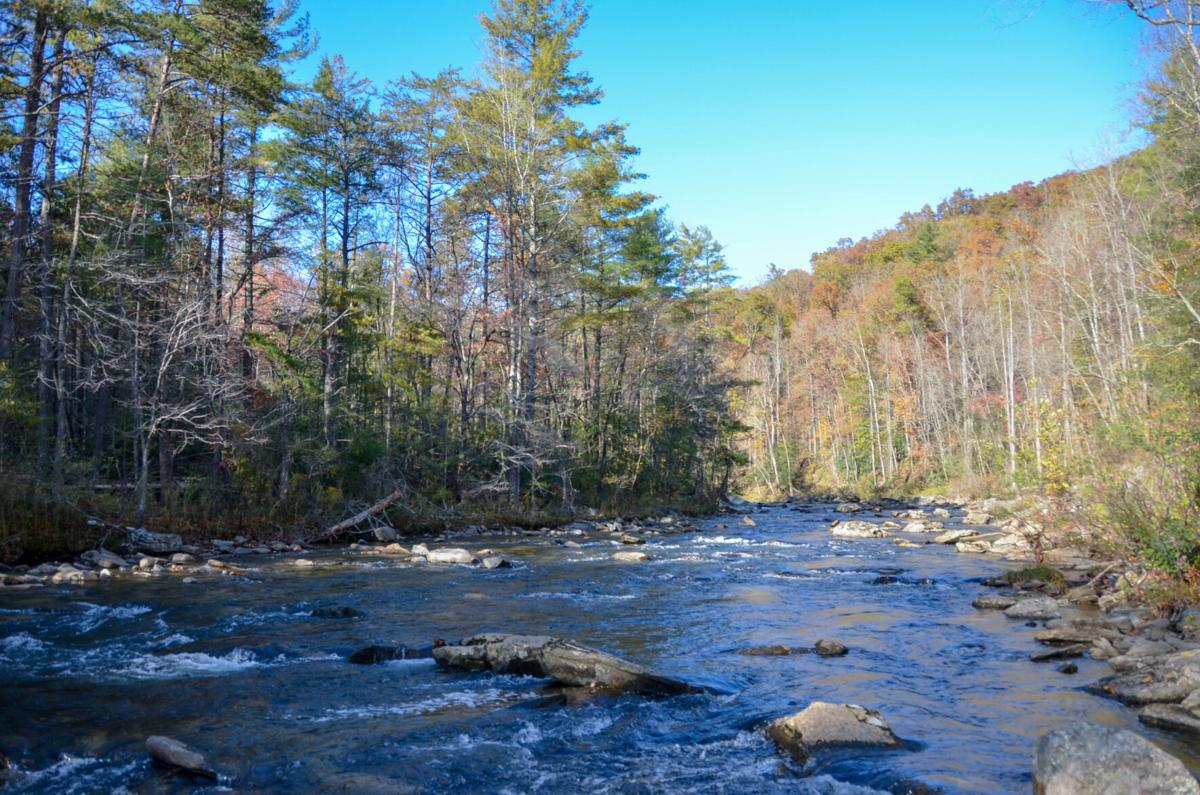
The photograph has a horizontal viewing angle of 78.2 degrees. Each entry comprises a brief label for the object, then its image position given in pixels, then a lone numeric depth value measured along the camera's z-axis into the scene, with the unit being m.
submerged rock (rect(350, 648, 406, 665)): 7.69
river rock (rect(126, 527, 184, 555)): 14.01
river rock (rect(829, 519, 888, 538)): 22.28
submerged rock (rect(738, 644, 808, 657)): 8.12
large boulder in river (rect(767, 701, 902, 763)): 5.38
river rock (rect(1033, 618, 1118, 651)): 8.12
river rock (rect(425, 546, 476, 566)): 15.12
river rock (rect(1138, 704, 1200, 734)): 5.40
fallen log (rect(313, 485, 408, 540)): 18.09
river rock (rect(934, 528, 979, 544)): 19.23
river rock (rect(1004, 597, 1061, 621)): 9.54
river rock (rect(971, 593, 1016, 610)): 10.29
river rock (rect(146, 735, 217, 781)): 4.75
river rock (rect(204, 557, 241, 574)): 12.89
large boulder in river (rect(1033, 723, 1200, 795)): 4.07
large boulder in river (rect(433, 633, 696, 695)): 6.78
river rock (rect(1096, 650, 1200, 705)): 5.89
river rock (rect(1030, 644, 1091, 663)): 7.55
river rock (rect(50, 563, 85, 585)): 11.30
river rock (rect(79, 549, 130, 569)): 12.55
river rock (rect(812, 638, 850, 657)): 8.09
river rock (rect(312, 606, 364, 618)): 9.80
